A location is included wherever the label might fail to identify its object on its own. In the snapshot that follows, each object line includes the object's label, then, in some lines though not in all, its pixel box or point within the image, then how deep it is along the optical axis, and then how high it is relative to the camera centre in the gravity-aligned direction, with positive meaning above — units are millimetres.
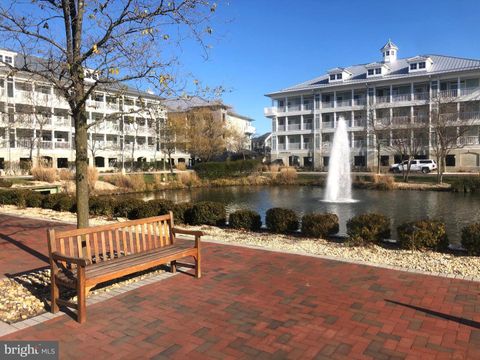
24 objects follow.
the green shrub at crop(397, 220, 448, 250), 8320 -1549
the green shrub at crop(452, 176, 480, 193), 27500 -1827
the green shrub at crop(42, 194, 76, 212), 15109 -1284
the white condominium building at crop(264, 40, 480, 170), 49281 +6924
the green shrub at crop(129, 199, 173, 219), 12336 -1273
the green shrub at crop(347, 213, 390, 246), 9047 -1503
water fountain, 24819 -708
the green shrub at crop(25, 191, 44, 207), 16234 -1205
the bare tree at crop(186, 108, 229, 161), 56969 +4012
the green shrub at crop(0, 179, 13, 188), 24266 -904
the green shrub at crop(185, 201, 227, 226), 11734 -1400
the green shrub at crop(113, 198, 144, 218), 13227 -1287
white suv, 48688 -835
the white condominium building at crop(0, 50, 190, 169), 45156 +3048
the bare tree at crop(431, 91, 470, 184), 34688 +3255
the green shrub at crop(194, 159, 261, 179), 38188 -534
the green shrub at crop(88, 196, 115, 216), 13773 -1321
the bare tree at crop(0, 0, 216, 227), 5988 +1508
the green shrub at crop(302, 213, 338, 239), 9812 -1490
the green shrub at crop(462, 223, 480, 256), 7855 -1534
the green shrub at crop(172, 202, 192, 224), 12031 -1386
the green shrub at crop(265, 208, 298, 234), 10555 -1476
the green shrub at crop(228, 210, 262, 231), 11086 -1511
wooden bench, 4750 -1256
